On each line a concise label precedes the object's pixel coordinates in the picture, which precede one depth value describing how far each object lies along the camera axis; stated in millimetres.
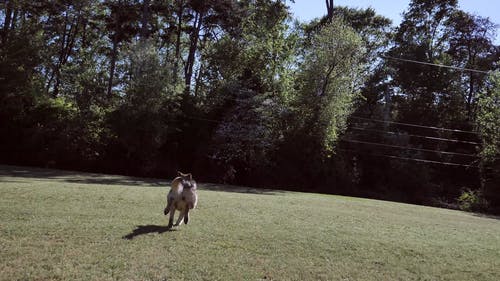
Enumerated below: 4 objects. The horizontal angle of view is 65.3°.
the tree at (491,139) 32812
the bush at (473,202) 32062
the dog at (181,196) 8367
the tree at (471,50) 45562
